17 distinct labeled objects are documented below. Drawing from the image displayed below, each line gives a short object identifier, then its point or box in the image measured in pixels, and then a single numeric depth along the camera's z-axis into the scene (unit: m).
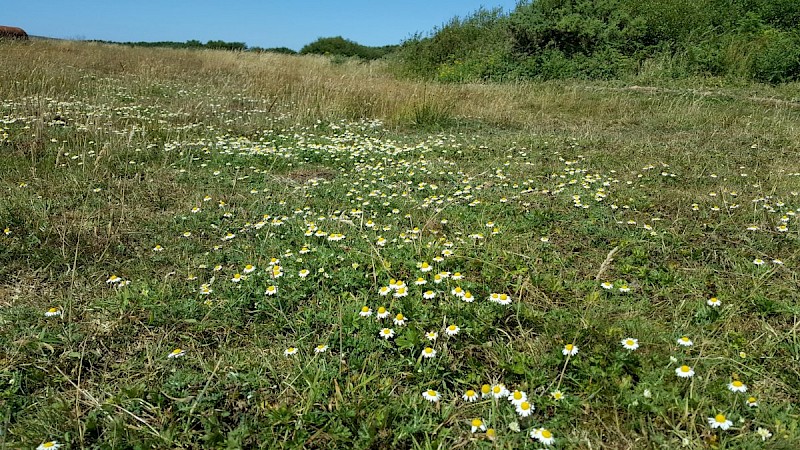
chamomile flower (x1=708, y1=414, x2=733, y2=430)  0.59
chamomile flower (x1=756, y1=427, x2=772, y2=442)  0.59
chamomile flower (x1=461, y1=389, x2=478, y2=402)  0.68
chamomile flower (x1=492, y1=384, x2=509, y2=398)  0.66
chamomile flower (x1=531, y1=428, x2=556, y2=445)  0.60
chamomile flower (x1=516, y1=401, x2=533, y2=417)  0.63
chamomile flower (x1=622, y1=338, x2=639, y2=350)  0.73
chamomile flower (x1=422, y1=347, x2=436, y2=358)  0.74
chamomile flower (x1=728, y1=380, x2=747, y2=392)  0.65
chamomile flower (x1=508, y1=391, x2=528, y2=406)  0.65
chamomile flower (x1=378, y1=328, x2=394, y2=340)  0.79
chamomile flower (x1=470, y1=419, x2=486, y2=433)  0.64
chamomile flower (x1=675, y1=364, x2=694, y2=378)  0.66
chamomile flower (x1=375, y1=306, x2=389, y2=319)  0.82
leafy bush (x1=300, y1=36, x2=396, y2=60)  24.67
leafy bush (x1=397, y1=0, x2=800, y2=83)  9.53
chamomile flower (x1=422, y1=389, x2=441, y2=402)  0.68
